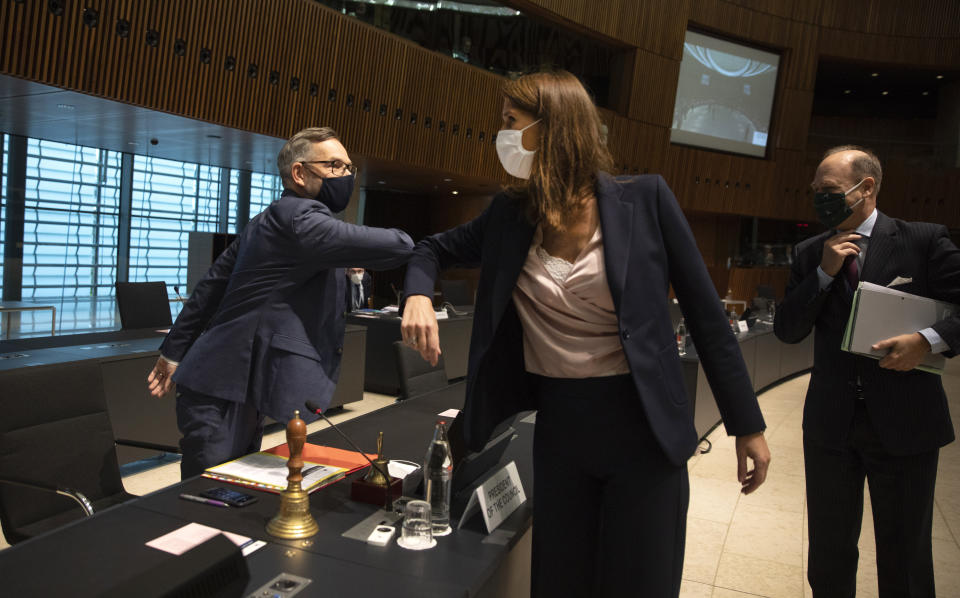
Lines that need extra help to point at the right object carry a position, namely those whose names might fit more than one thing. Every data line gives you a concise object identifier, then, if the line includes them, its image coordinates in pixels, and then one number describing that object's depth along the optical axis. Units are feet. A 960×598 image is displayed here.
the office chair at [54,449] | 6.83
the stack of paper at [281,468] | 5.57
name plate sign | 4.99
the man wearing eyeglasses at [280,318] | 5.91
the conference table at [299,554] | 3.83
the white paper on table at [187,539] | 4.24
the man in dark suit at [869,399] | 6.61
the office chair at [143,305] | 16.11
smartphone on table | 5.08
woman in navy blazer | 4.19
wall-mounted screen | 44.04
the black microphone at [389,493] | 5.19
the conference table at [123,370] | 12.09
